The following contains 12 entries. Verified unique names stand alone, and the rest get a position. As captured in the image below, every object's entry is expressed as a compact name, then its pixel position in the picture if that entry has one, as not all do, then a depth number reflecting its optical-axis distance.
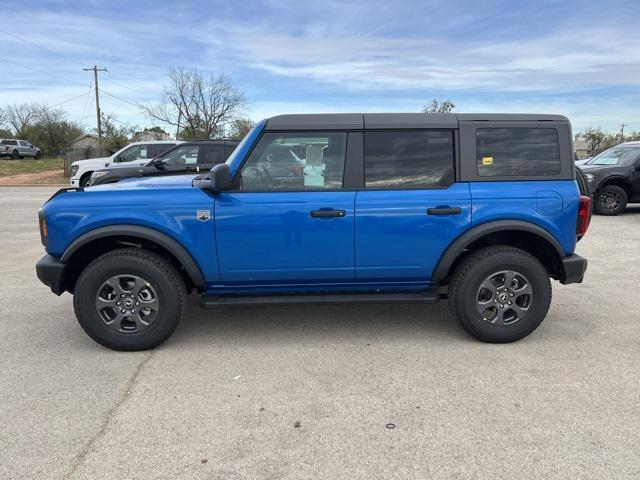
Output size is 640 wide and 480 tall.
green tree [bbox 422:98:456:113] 34.56
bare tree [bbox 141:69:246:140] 52.56
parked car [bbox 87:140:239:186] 10.51
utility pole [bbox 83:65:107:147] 45.86
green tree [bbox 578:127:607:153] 64.69
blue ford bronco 3.69
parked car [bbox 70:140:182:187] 14.64
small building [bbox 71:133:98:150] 58.91
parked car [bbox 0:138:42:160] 37.91
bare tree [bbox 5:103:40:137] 54.53
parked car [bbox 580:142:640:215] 10.59
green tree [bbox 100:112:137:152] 39.75
